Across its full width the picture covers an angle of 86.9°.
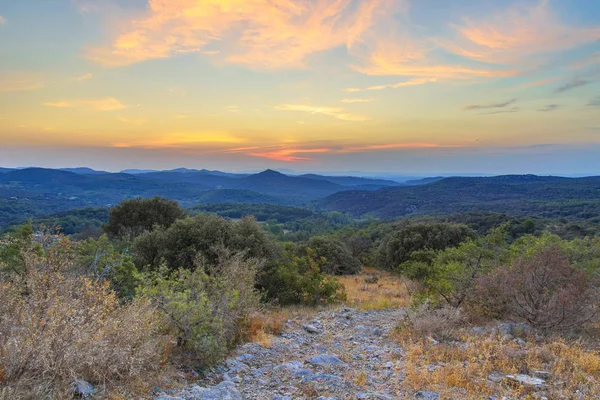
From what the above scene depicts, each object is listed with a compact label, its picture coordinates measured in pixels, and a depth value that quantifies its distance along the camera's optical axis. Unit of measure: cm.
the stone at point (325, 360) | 611
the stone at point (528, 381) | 495
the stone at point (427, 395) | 470
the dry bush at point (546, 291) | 696
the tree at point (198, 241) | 1288
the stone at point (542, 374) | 529
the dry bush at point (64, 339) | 358
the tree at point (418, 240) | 2886
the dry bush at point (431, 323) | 738
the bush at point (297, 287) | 1259
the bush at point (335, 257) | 2644
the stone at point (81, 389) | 373
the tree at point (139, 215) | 2556
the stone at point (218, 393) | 443
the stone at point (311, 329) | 839
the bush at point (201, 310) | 548
